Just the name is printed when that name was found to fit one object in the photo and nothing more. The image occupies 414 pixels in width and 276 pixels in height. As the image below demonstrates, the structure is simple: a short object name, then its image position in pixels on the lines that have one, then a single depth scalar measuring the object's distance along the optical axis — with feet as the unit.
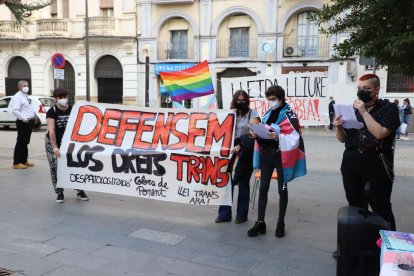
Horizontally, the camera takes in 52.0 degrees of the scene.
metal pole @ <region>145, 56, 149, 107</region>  86.74
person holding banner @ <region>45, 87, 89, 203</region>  20.51
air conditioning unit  78.12
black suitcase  11.34
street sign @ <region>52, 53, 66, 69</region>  49.45
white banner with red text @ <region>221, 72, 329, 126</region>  29.07
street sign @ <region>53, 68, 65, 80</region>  50.50
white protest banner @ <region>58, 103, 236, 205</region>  17.98
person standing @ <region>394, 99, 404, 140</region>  60.08
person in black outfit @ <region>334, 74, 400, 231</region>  12.66
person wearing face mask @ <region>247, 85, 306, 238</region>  15.99
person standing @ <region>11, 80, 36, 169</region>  30.48
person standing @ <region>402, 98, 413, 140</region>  61.67
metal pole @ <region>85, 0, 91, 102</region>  73.14
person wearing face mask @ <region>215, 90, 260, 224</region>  17.85
